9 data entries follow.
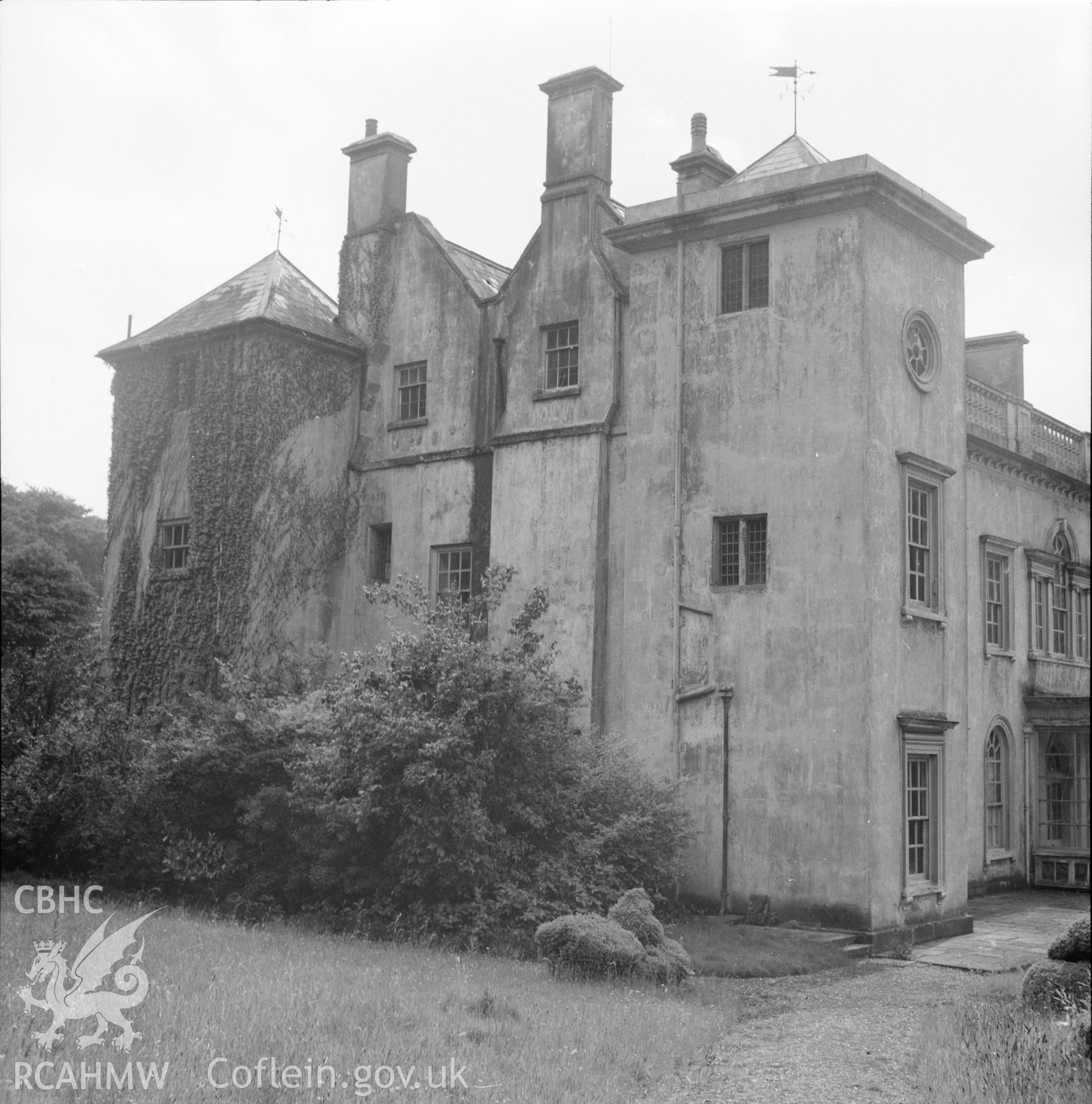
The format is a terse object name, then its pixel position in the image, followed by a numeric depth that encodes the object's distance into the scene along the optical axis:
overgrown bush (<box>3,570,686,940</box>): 17.39
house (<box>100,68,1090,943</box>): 19.69
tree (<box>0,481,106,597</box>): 47.75
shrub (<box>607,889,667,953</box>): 15.45
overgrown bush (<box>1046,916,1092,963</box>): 13.21
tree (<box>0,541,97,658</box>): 40.12
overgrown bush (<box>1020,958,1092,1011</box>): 12.91
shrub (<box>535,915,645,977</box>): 14.49
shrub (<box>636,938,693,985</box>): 14.65
